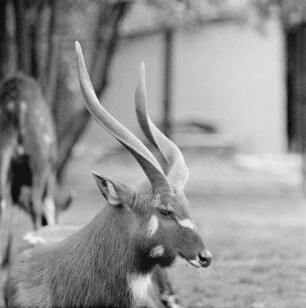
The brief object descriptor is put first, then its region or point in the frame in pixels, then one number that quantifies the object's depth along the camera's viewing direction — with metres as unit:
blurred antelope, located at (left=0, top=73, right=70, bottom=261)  14.44
